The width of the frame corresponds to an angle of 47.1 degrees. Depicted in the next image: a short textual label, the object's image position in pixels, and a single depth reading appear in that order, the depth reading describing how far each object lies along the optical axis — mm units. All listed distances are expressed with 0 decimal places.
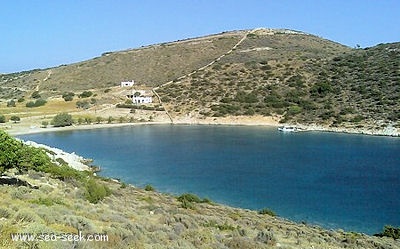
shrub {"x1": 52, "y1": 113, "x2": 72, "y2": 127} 76500
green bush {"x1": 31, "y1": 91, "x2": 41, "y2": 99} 103131
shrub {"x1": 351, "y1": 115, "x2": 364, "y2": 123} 68375
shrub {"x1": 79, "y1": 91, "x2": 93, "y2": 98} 96462
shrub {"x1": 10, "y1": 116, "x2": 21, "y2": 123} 77194
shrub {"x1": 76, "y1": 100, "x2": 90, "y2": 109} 90250
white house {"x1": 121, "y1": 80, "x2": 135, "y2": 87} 104756
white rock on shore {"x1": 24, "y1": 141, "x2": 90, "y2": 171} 40250
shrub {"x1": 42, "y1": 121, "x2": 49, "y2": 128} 75762
